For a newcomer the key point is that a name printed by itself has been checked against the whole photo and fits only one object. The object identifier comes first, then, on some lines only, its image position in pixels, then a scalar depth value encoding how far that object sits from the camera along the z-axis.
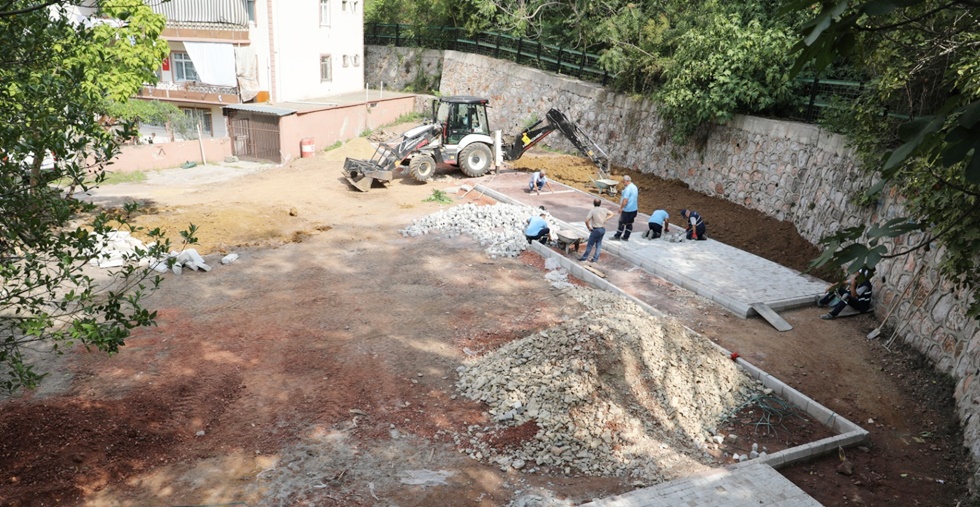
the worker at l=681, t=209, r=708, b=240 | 14.95
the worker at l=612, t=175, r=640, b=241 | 14.62
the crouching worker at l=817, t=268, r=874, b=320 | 11.28
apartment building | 25.28
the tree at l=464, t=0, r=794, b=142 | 16.50
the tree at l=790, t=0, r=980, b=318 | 2.35
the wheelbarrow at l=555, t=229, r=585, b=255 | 14.26
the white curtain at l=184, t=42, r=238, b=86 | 27.38
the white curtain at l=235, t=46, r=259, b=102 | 27.38
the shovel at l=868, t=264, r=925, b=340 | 9.93
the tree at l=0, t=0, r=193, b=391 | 4.76
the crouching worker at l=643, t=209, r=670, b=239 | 15.12
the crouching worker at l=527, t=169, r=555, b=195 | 19.46
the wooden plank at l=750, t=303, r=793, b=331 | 10.94
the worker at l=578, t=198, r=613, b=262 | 13.30
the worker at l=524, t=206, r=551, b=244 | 14.84
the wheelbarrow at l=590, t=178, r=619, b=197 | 18.53
